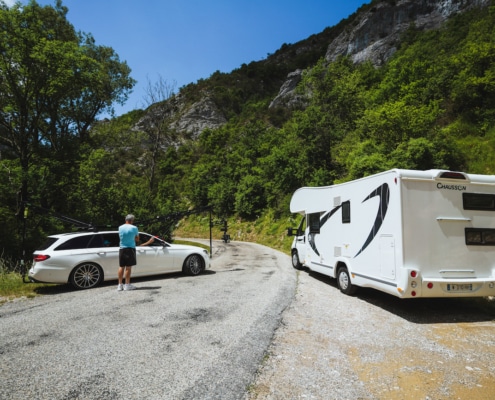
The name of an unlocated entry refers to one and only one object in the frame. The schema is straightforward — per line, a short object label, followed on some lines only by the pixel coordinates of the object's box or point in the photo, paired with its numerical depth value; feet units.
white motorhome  17.49
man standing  24.58
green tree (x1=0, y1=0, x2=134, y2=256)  47.37
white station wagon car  24.40
